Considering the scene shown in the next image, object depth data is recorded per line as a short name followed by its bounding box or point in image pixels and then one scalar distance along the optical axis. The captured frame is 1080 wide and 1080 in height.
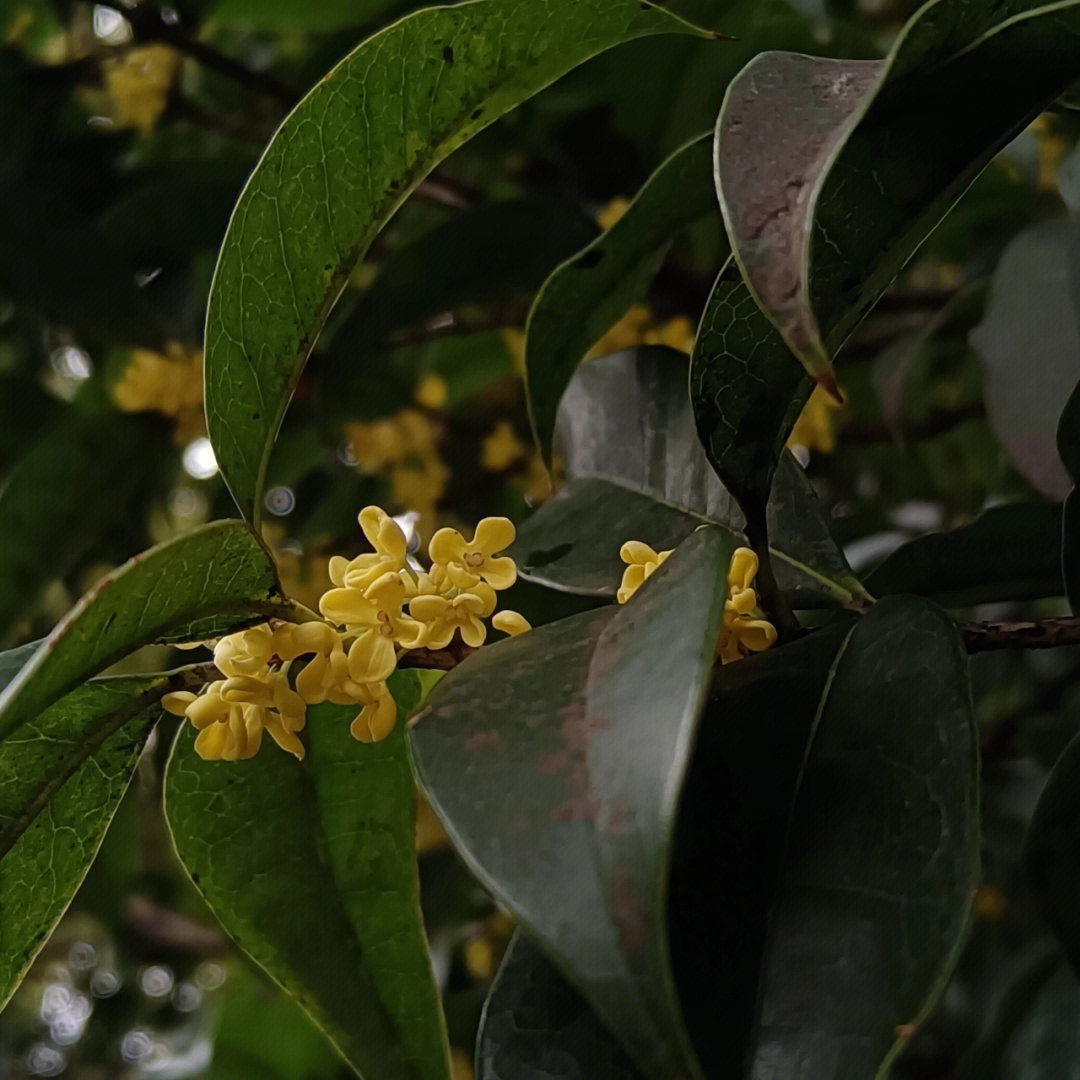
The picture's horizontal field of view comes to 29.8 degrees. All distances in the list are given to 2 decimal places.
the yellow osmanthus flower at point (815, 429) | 0.32
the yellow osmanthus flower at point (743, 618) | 0.18
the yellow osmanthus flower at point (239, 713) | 0.18
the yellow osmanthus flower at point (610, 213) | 0.33
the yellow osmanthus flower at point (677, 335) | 0.32
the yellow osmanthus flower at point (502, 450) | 0.42
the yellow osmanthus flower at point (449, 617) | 0.18
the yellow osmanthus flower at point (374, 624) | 0.18
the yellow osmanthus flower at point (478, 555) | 0.19
